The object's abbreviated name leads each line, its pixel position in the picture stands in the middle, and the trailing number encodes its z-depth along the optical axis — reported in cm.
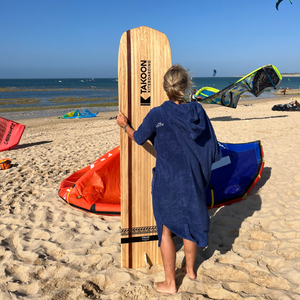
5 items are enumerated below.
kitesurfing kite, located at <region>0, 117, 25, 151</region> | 681
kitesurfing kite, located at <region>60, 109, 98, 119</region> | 1384
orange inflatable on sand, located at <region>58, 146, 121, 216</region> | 316
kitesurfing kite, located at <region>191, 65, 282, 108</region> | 880
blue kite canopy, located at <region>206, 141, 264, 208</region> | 305
